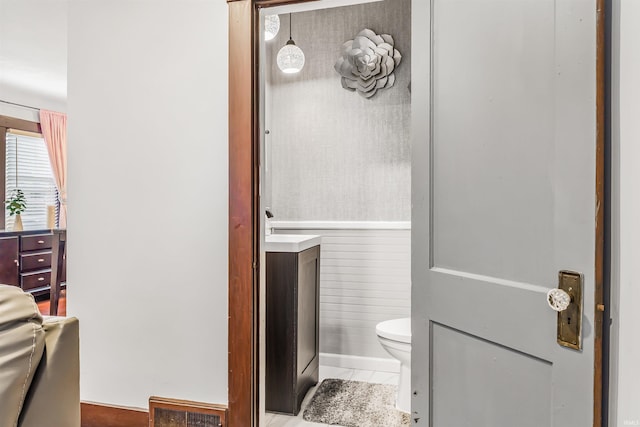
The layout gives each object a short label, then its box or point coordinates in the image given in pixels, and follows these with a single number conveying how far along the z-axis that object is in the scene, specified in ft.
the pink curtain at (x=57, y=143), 19.19
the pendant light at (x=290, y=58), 8.79
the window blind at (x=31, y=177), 18.06
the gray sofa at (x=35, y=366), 2.87
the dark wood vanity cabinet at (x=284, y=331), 7.50
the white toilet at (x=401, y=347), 7.24
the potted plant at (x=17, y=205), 17.07
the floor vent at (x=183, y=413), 6.06
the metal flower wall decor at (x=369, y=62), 9.11
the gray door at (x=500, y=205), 3.12
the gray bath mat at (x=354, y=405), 7.23
